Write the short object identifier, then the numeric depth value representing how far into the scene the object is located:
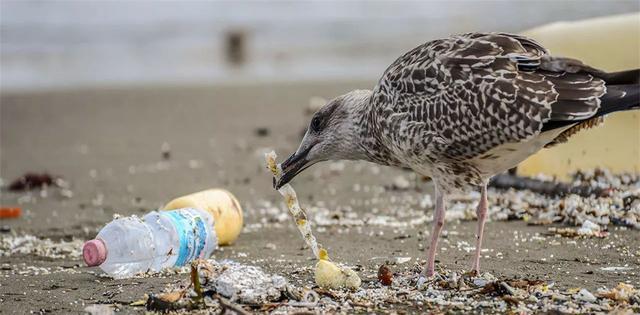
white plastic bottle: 11.68
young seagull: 10.17
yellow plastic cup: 13.54
